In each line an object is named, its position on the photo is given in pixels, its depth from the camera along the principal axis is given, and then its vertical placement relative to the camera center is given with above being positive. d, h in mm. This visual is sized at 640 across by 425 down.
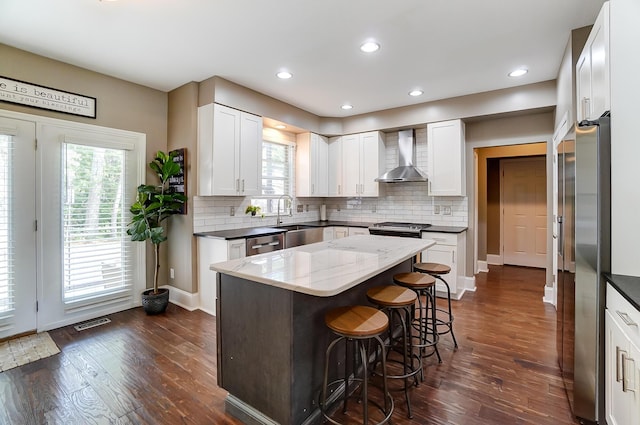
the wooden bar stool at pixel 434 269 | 2741 -539
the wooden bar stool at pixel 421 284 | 2418 -589
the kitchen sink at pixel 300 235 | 4391 -364
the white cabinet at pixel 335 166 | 5469 +812
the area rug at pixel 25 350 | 2516 -1234
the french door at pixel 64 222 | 2900 -112
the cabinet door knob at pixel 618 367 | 1399 -738
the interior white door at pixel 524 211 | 5879 -8
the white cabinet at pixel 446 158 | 4336 +771
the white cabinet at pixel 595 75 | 1615 +841
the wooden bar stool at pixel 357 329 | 1568 -624
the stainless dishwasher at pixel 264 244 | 3668 -413
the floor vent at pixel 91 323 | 3213 -1219
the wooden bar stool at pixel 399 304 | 1957 -604
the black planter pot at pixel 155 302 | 3521 -1060
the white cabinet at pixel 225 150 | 3623 +758
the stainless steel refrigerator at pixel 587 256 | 1608 -258
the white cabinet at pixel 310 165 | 5203 +807
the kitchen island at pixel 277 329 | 1629 -688
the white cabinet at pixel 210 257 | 3448 -529
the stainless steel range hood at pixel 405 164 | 4693 +772
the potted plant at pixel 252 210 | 4473 +18
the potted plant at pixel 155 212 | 3463 -8
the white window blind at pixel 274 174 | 4852 +627
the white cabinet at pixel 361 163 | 5105 +833
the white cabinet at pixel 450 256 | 4098 -627
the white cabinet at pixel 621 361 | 1267 -692
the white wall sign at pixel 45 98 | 2863 +1156
